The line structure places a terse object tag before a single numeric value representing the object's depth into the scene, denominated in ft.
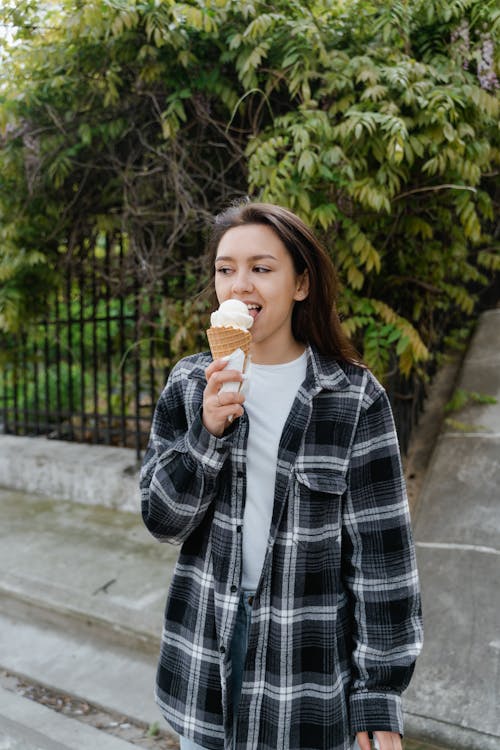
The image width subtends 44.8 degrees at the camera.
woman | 4.73
